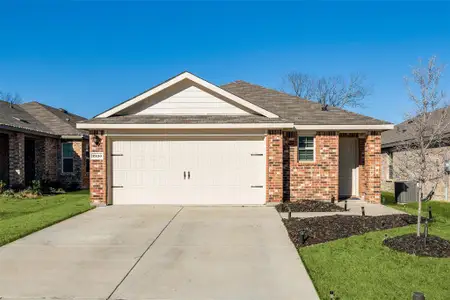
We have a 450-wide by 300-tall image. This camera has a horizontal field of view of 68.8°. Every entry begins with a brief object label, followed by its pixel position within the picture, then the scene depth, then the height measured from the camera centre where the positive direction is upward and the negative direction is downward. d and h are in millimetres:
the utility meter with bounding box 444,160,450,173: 8984 -502
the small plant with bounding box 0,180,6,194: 15454 -1888
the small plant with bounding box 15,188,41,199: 15003 -2164
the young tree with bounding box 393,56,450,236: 6770 +316
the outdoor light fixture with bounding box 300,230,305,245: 6820 -1877
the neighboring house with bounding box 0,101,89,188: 18359 -170
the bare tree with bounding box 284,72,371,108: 42156 +6525
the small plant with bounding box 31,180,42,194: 15811 -1962
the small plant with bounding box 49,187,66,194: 17359 -2319
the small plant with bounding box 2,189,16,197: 14984 -2115
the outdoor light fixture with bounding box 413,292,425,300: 3510 -1590
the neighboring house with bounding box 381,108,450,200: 14117 -1097
